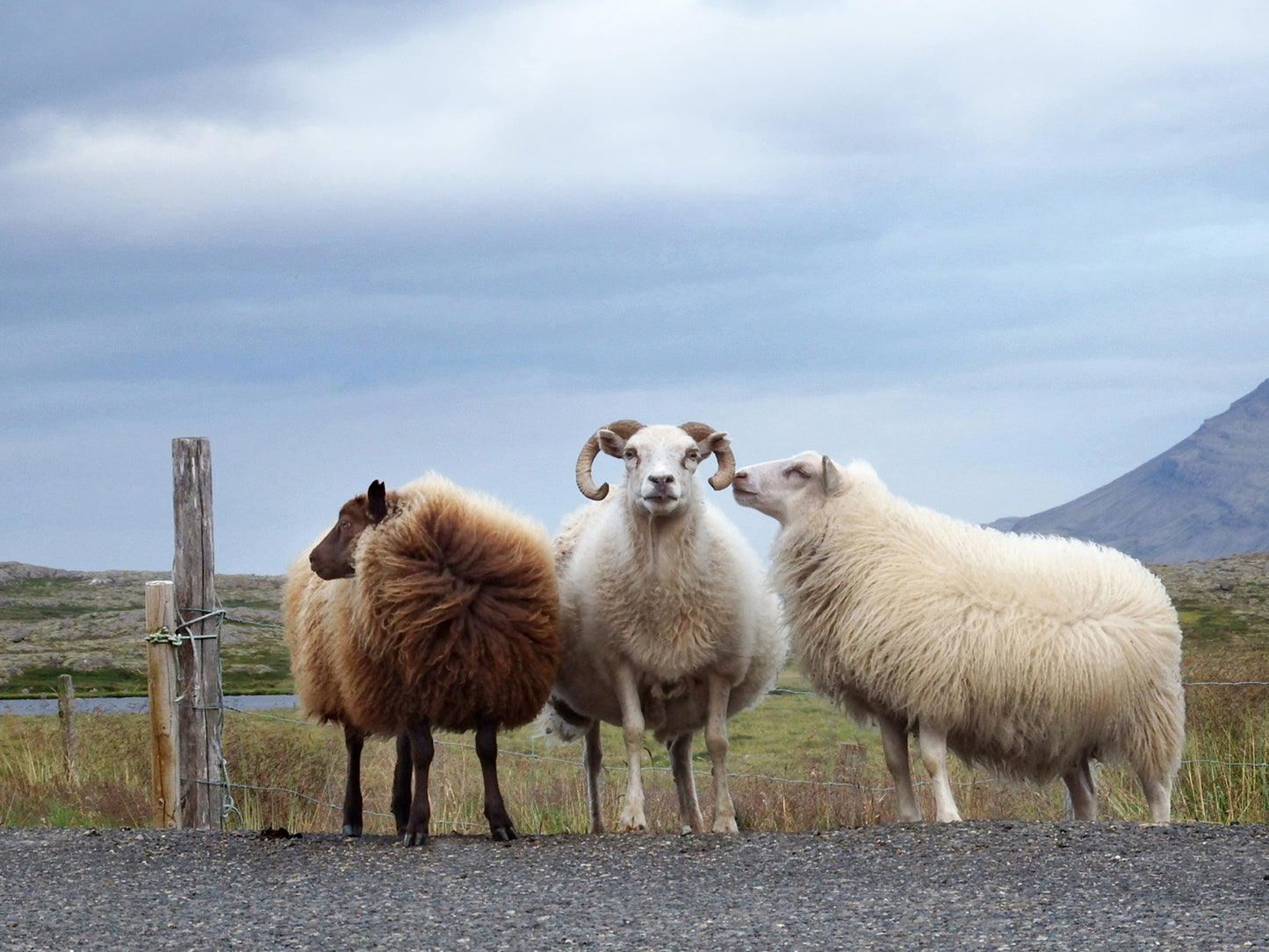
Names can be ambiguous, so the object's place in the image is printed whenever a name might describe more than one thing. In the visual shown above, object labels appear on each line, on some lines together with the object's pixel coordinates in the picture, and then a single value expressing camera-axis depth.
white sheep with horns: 9.55
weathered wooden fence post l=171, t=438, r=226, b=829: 11.38
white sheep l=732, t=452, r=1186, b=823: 9.20
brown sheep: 9.24
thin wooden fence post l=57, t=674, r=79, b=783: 17.28
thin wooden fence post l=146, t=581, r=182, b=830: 11.32
